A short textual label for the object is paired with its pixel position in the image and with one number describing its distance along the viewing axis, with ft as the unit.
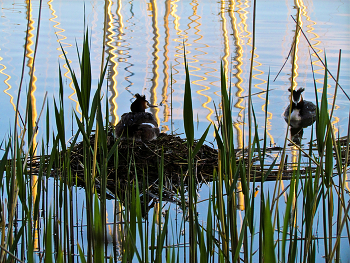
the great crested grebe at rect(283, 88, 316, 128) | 27.43
